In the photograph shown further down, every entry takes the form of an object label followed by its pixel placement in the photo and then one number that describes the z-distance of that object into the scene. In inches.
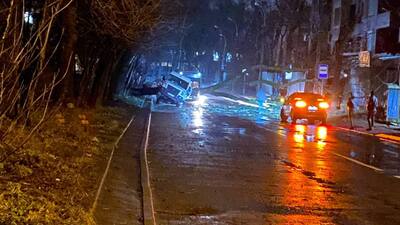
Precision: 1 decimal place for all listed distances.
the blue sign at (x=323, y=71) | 1561.3
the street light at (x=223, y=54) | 3513.3
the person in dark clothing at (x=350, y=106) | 1197.0
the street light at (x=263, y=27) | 2933.1
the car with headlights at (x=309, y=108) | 1216.2
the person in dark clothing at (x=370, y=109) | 1126.3
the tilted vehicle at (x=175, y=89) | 2091.5
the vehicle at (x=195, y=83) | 2674.7
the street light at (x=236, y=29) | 3422.2
